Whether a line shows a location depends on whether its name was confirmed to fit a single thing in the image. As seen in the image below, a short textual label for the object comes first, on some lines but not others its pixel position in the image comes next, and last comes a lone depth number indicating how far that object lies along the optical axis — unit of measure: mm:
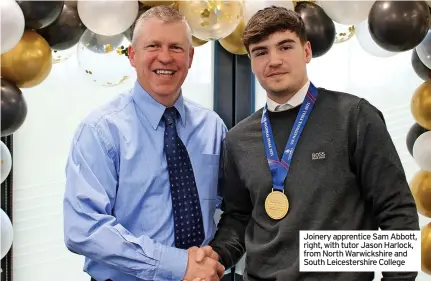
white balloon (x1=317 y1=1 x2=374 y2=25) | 2158
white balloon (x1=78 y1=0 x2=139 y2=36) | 2135
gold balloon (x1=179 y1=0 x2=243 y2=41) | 2260
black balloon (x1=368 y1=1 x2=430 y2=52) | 2037
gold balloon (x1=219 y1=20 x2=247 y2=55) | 2437
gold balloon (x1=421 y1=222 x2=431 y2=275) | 2291
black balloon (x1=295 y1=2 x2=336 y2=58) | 2283
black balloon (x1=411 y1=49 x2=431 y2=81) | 2410
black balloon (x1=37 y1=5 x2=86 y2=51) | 2156
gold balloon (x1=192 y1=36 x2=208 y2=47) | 2512
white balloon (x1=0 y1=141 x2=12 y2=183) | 2068
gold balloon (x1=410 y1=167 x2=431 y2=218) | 2363
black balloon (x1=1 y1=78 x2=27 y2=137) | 1965
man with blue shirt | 1958
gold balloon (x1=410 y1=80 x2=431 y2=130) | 2285
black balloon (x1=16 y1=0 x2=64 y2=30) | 1991
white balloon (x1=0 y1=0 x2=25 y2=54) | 1894
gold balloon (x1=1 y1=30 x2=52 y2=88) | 2041
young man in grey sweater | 1791
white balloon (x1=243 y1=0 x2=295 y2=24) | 2250
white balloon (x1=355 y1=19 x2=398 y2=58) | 2576
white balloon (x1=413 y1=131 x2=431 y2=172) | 2305
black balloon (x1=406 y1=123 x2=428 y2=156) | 2486
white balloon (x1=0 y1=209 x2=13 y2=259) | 2083
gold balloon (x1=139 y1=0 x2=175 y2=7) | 2258
